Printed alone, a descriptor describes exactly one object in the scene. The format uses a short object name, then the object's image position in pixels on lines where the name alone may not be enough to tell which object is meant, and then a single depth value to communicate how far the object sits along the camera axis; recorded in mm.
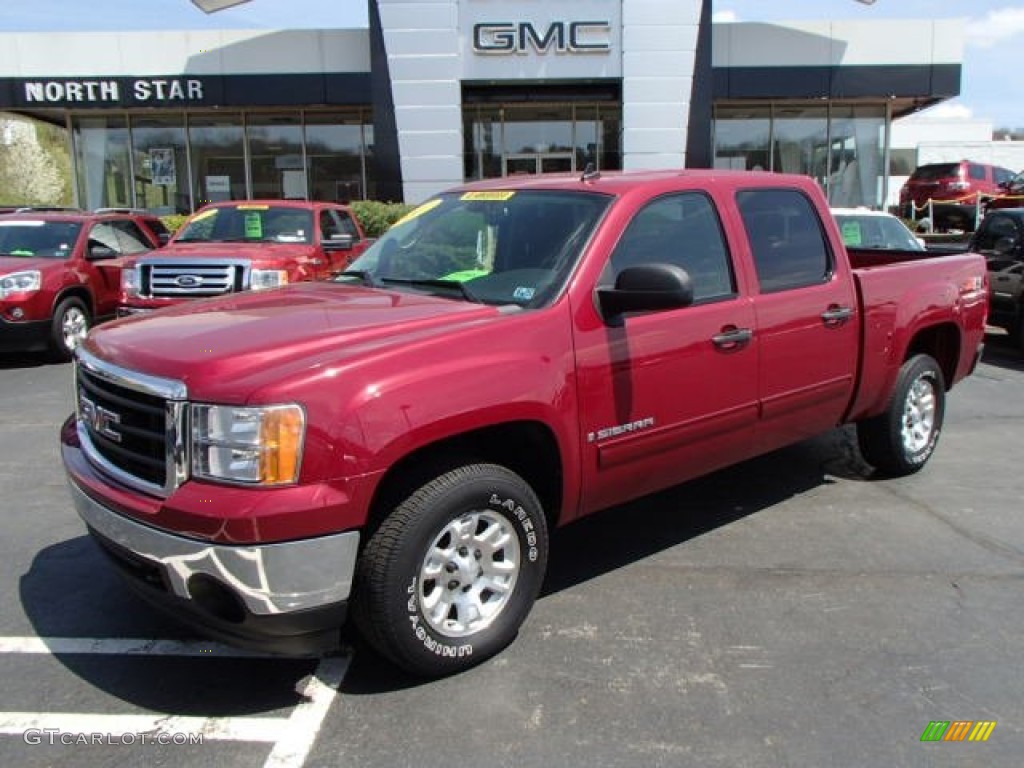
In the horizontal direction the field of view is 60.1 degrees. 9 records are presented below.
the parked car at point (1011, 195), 22688
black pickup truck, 10844
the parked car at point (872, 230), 11797
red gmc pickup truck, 2918
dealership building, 20688
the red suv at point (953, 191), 24500
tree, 43406
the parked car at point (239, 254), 9047
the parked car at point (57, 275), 9930
